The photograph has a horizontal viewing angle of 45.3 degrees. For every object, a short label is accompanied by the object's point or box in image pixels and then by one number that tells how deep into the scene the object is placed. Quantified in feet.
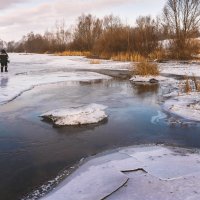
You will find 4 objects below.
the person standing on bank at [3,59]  44.38
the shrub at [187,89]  24.85
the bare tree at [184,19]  69.21
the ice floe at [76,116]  16.78
